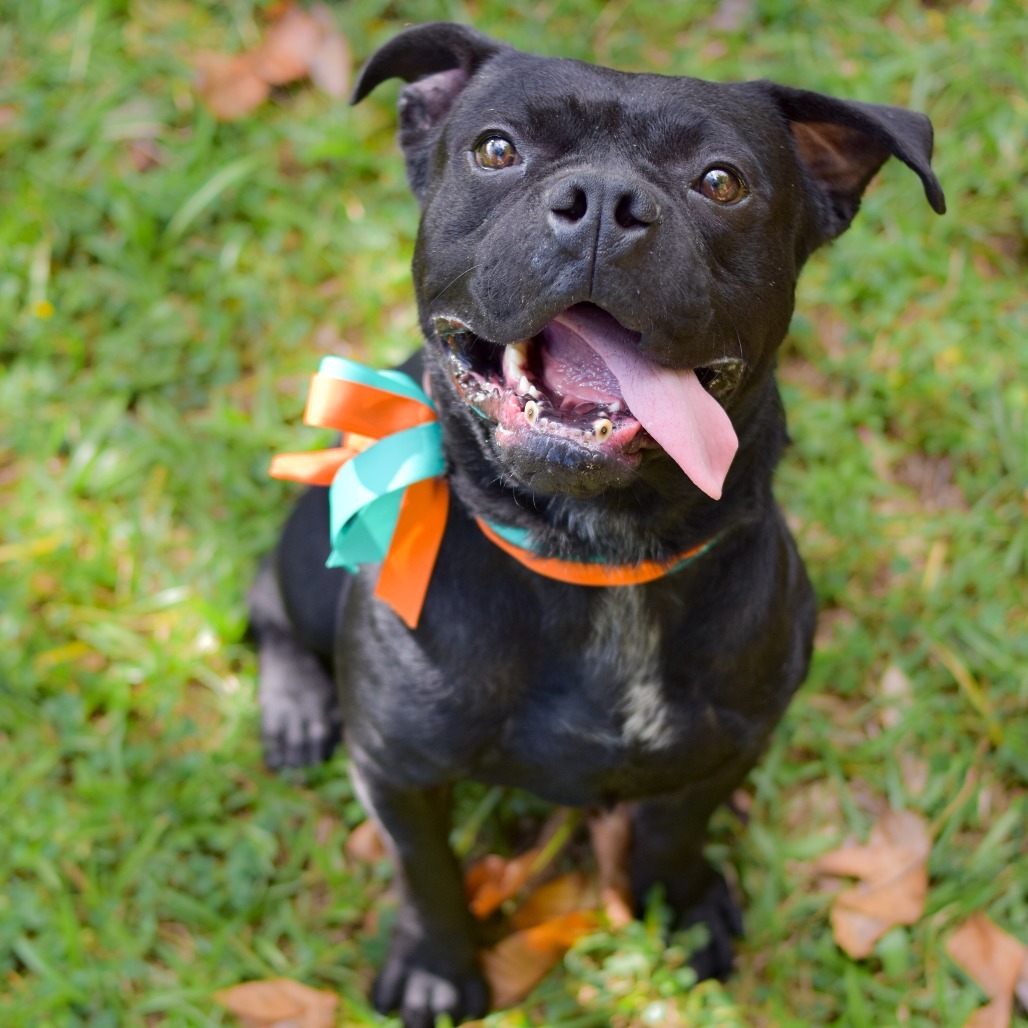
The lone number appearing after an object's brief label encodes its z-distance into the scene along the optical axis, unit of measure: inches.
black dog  83.0
